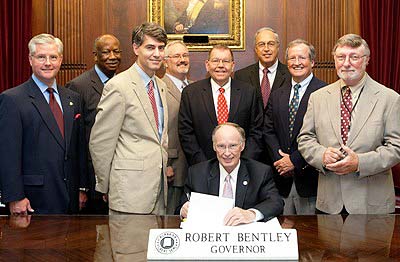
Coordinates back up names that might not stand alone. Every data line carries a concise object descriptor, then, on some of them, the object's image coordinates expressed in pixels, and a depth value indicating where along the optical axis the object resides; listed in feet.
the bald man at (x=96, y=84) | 16.97
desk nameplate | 8.10
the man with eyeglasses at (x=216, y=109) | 15.42
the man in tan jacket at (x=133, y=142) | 13.48
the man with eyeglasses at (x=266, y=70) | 17.31
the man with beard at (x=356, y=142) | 12.76
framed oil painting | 21.53
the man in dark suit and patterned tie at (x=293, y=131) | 14.85
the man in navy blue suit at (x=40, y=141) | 12.61
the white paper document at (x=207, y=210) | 9.45
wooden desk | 8.47
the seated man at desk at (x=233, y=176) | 11.95
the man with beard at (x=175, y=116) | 15.89
